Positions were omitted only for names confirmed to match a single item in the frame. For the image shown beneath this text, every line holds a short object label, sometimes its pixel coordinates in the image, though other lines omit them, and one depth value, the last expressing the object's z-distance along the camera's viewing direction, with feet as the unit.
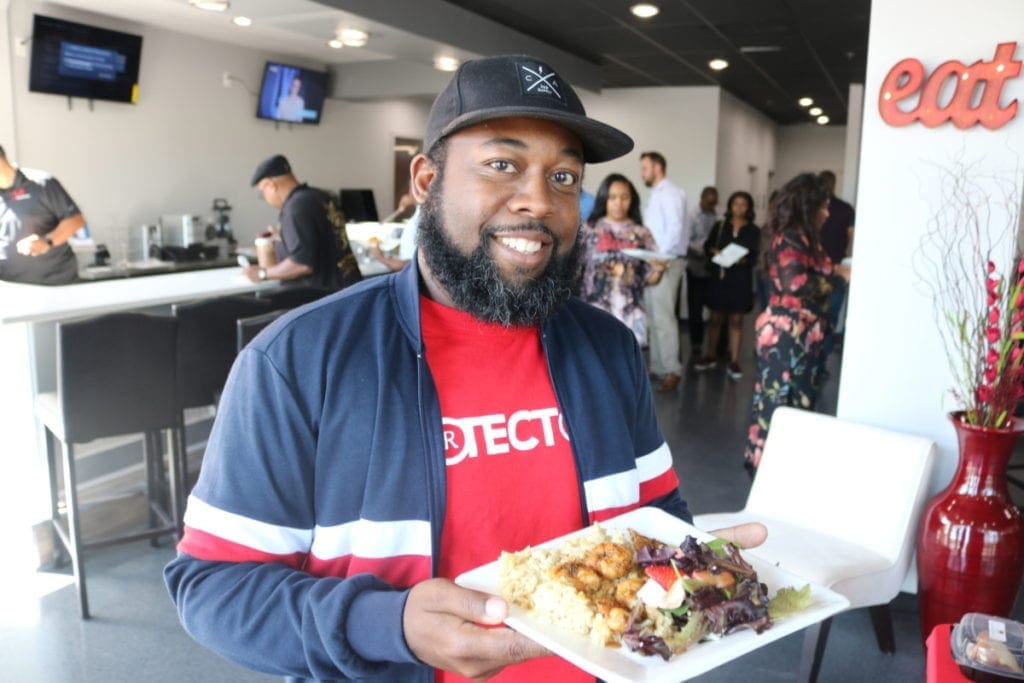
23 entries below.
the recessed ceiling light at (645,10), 18.75
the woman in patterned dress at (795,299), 12.85
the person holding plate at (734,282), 22.86
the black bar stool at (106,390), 9.54
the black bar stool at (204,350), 11.07
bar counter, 10.35
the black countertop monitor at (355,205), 30.32
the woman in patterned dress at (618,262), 18.57
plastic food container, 5.12
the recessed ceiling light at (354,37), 19.22
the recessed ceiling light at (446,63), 22.62
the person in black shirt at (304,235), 14.25
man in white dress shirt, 21.08
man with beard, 3.11
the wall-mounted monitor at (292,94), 26.89
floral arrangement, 8.41
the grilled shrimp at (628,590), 3.39
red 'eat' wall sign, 9.04
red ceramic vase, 8.39
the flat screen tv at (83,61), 19.80
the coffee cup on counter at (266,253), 14.44
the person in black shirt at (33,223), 16.53
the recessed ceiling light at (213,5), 16.94
